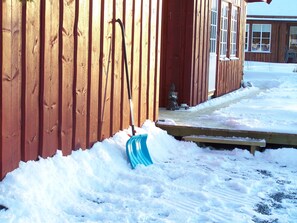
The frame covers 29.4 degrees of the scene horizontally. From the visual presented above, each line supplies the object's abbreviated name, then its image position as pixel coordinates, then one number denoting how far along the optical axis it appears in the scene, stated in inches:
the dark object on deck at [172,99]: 390.3
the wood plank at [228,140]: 286.2
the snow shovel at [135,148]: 243.9
